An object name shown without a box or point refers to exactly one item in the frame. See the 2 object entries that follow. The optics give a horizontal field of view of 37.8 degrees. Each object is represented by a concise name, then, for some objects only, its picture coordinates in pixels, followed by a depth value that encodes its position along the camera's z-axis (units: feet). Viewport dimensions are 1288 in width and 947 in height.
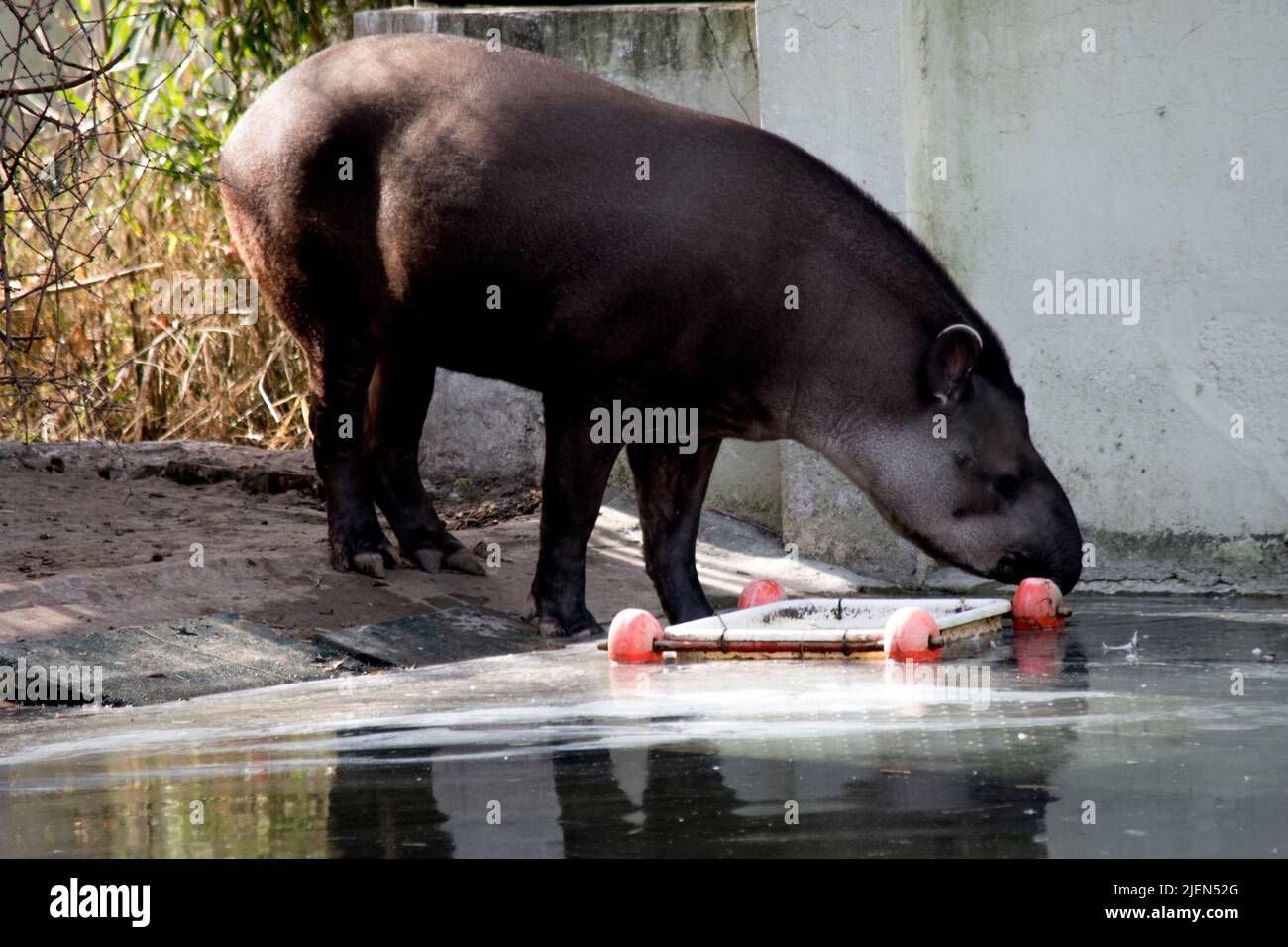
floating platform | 20.53
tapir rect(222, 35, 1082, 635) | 23.25
